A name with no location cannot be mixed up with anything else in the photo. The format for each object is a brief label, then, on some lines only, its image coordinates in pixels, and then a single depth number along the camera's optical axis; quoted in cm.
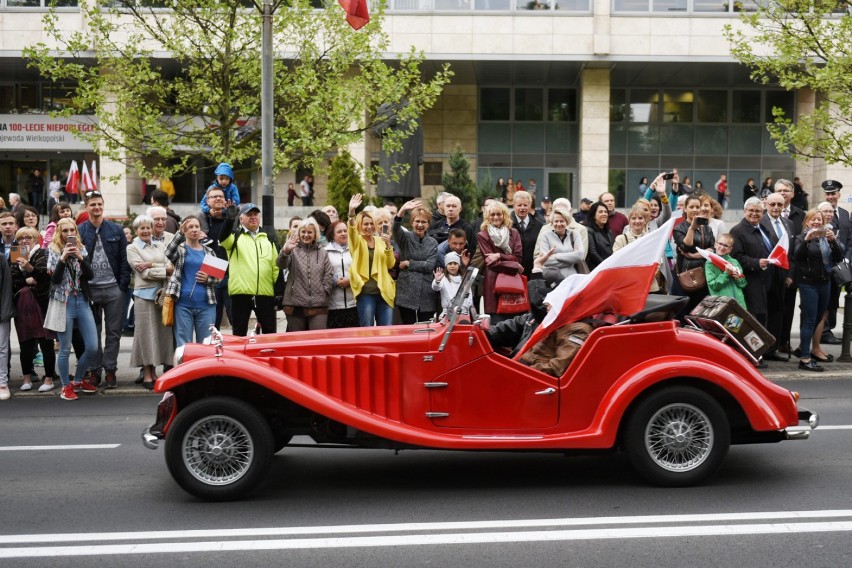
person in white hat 1069
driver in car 655
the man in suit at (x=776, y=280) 1177
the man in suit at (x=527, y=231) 1178
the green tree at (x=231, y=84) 1833
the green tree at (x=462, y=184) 2916
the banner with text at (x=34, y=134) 3822
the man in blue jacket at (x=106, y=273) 1074
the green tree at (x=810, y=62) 1591
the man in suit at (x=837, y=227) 1256
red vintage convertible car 624
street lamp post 1313
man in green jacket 1059
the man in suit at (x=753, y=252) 1143
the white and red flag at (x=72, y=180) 2688
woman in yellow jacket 1064
